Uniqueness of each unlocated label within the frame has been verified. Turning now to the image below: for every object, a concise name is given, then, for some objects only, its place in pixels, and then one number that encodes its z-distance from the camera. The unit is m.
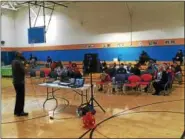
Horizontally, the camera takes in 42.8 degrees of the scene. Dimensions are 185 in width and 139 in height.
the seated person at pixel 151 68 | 10.04
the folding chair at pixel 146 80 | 9.09
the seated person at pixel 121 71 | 10.15
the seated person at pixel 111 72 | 10.49
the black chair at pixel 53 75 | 10.87
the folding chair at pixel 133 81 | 9.09
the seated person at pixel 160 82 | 8.94
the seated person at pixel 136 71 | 10.05
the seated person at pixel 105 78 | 9.92
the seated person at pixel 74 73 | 9.97
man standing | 6.10
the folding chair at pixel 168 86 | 9.04
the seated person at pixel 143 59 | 13.05
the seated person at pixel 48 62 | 15.14
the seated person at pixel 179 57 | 12.65
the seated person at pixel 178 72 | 11.51
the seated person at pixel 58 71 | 10.74
